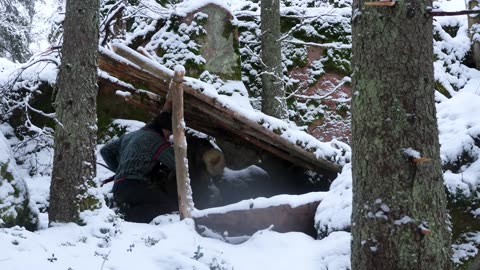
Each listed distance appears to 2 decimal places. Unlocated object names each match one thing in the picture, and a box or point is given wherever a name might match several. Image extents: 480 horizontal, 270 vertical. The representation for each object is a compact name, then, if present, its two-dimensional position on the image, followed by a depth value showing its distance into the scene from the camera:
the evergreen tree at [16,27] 14.49
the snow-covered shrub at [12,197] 5.90
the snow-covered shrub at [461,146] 6.18
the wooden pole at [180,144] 7.42
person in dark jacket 8.16
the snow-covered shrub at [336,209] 6.38
